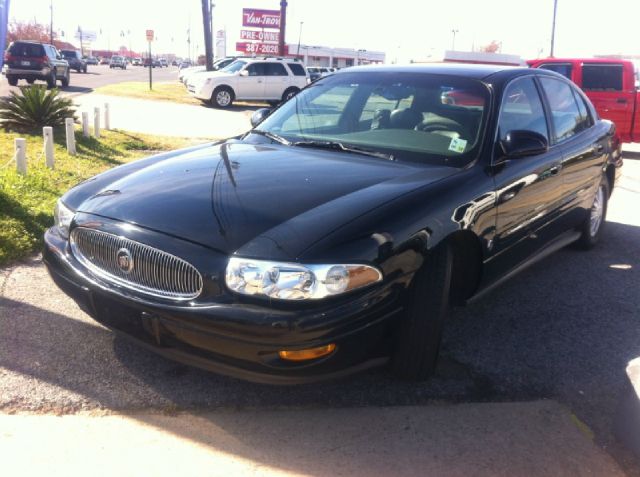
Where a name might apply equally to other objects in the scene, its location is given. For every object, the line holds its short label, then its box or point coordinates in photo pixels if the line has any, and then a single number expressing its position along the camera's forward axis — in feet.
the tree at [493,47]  337.31
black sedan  8.68
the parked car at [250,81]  72.54
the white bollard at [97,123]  37.86
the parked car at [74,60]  157.99
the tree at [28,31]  295.83
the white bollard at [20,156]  23.85
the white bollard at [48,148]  26.78
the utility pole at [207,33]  94.99
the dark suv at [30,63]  83.61
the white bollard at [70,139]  31.27
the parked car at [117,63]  255.97
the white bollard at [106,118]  43.06
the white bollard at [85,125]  35.63
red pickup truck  41.16
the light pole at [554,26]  140.56
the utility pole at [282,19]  108.73
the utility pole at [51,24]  285.72
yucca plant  36.01
